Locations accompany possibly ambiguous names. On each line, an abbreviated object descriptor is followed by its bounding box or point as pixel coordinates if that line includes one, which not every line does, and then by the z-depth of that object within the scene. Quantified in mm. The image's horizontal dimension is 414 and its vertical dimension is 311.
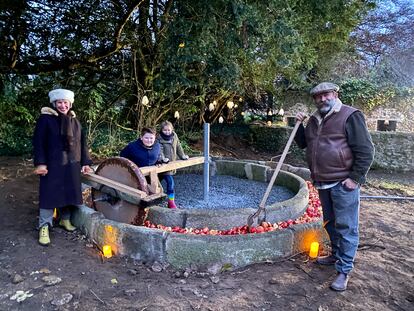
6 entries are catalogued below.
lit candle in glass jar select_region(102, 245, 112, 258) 3496
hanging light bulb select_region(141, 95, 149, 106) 8008
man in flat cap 2943
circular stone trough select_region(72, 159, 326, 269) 3299
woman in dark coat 3697
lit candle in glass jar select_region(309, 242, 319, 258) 3578
